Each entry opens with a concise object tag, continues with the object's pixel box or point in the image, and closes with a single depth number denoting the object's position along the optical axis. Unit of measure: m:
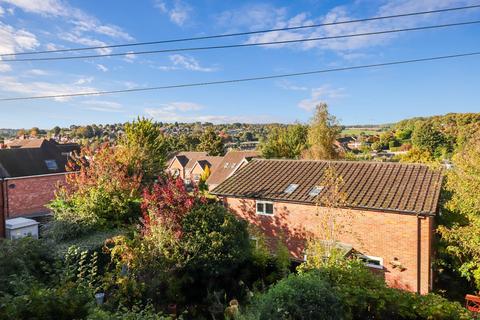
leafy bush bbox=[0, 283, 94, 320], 4.34
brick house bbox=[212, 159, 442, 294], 12.49
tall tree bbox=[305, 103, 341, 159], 29.51
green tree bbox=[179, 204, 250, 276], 9.91
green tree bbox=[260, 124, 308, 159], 37.09
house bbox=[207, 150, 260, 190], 45.19
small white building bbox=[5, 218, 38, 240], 16.45
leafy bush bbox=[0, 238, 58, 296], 7.85
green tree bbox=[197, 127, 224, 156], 66.44
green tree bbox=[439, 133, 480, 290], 10.41
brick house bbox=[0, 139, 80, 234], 27.53
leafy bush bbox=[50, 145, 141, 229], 14.44
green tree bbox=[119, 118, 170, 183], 21.25
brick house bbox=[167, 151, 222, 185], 52.86
